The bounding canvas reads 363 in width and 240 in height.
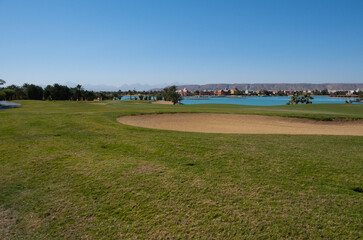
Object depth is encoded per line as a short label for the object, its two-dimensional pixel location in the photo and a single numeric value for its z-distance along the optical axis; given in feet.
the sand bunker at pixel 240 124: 46.96
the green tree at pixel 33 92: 275.80
